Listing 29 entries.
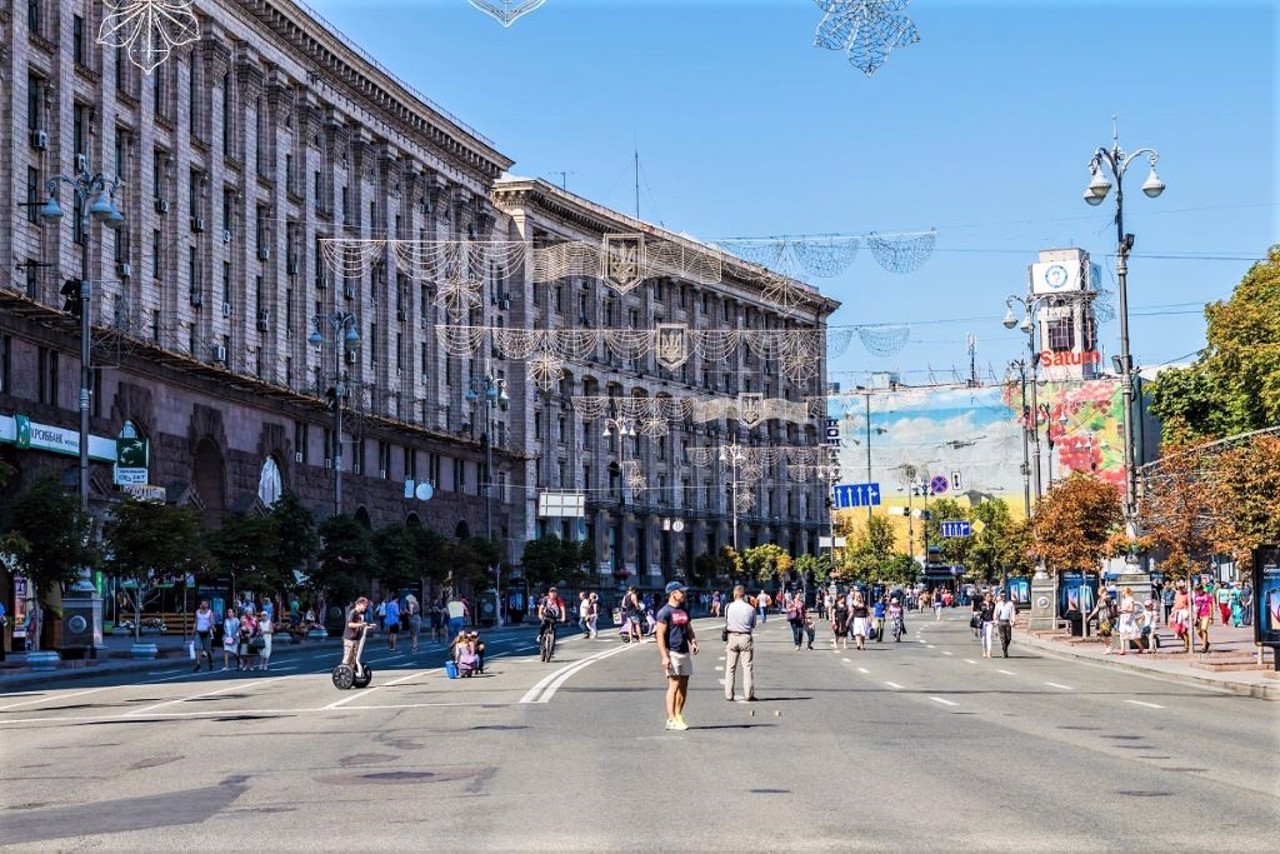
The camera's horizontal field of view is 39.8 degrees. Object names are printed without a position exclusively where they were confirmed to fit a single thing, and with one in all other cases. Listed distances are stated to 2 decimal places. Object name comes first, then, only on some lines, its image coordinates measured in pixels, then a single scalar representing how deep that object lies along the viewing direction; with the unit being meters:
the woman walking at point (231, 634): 42.88
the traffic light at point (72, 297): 50.41
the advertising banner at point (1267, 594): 33.22
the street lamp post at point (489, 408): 84.81
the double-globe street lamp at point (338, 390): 63.75
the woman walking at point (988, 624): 47.25
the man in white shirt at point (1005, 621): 47.31
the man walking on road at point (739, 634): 25.23
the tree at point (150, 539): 48.06
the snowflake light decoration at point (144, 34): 53.17
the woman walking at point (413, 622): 55.47
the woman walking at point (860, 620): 53.94
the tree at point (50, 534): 42.31
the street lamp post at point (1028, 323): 60.81
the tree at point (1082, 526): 54.31
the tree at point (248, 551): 54.75
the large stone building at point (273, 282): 53.41
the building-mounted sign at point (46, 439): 49.12
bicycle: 41.72
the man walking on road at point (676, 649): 21.20
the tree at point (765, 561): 128.75
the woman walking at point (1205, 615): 42.44
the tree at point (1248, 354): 66.03
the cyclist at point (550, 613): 41.59
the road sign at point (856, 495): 116.00
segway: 31.30
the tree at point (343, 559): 63.97
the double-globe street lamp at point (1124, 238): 39.22
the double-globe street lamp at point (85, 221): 39.00
